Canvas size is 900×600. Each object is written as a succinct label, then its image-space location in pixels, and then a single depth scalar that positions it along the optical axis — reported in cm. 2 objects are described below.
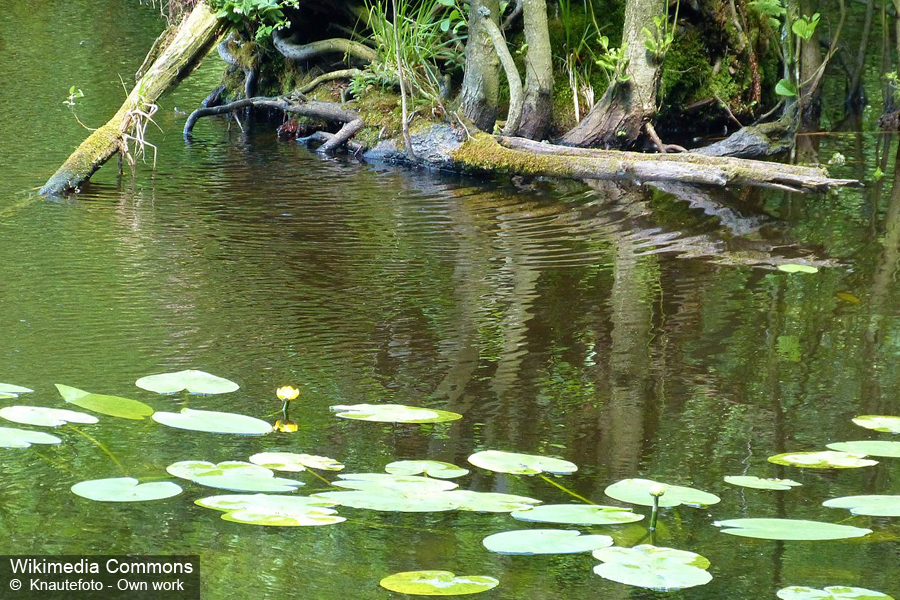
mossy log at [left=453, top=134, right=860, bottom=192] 1523
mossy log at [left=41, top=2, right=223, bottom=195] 1577
